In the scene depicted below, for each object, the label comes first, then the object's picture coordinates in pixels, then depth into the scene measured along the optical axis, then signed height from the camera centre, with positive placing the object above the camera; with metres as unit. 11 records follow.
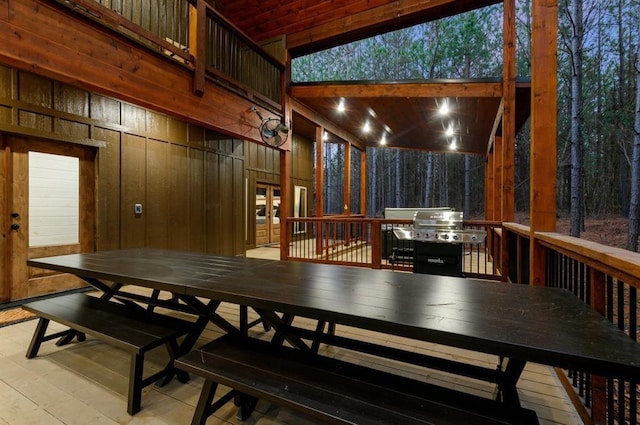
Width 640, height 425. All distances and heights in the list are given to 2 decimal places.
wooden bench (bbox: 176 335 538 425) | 1.06 -0.73
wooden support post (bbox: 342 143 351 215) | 7.91 +0.77
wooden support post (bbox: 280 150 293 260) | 5.52 +0.01
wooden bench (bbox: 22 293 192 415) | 1.67 -0.76
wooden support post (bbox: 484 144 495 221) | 7.24 +0.52
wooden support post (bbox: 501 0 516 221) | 4.15 +1.38
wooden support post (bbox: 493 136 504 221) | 5.37 +0.68
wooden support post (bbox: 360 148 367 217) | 9.32 +0.80
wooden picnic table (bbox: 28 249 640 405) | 0.91 -0.41
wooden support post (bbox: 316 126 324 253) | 6.47 +0.66
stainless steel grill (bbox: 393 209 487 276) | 3.95 -0.41
